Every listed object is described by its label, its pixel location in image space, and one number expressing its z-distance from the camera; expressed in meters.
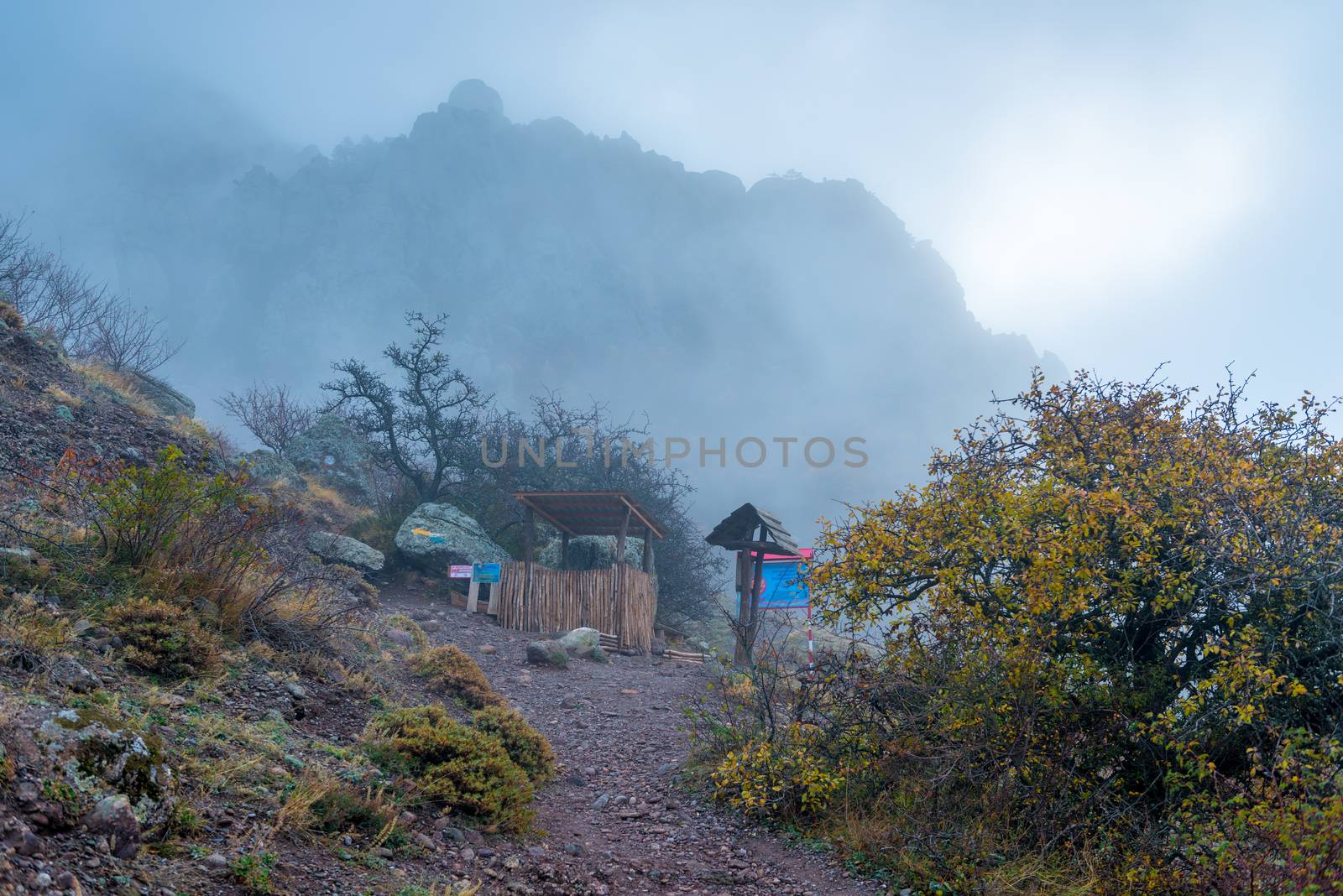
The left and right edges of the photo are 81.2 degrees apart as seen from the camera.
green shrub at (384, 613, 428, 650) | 9.59
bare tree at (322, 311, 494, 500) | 20.06
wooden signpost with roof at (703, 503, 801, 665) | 14.16
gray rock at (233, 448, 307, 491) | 15.57
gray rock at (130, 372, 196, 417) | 15.24
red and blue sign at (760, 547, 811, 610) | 14.80
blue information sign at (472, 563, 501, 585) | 15.15
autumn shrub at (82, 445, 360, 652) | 5.66
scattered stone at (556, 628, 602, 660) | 12.79
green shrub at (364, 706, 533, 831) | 4.55
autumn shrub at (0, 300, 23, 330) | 11.21
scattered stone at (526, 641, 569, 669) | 11.45
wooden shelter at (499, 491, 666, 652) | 14.91
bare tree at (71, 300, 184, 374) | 19.78
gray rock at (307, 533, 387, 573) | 14.04
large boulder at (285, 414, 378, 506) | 20.42
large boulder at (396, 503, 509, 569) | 16.11
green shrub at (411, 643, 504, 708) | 7.48
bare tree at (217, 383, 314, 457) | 24.14
